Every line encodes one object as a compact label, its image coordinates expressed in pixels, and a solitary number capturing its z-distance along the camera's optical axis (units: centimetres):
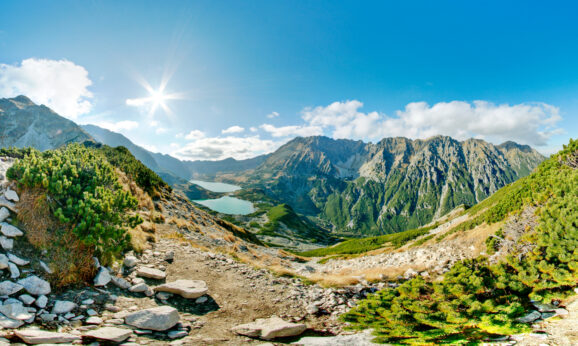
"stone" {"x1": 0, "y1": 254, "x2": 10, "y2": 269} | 628
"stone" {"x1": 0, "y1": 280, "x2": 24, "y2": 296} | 577
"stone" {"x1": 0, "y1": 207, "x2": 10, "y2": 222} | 759
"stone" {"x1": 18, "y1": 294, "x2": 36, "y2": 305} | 579
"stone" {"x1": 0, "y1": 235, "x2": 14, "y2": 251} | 691
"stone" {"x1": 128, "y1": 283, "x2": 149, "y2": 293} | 830
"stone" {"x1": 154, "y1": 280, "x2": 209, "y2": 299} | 866
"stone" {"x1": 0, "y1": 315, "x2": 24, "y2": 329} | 493
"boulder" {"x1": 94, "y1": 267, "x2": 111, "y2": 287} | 776
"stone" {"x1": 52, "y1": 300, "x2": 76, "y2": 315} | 596
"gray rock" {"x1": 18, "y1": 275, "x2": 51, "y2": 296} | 619
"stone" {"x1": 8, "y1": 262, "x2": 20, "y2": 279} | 627
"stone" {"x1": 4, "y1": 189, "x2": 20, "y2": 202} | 823
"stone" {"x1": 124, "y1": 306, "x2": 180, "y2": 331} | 623
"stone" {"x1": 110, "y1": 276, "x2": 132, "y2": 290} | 825
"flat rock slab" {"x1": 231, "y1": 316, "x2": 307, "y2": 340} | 681
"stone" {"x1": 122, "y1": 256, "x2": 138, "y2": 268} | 977
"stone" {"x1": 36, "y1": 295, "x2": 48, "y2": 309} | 588
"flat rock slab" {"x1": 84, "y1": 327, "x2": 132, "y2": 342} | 517
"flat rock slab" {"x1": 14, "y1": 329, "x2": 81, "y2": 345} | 460
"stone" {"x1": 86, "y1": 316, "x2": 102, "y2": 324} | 598
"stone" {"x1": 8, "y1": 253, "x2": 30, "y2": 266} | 665
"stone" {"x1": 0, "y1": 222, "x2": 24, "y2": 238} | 720
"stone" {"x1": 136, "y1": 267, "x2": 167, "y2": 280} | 955
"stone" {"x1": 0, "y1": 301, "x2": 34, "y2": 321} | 520
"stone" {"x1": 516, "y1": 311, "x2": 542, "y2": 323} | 682
